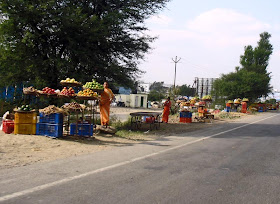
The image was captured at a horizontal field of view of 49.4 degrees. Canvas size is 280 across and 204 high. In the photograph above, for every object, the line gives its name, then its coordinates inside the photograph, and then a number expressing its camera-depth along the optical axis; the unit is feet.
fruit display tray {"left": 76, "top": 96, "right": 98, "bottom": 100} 37.29
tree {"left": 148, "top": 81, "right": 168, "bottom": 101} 243.01
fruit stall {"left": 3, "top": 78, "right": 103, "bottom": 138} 35.09
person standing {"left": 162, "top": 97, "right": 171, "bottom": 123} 65.72
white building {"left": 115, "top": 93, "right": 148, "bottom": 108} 178.28
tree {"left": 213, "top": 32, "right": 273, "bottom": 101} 183.83
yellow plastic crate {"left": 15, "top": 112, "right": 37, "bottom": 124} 35.32
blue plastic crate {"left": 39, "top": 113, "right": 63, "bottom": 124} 34.76
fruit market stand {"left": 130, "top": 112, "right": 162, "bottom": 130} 48.45
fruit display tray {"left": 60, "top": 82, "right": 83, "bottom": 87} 39.42
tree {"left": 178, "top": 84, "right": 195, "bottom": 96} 355.36
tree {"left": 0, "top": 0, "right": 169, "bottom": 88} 45.21
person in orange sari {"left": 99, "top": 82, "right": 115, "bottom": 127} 42.63
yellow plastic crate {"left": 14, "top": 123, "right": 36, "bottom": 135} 35.45
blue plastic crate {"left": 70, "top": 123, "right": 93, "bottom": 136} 37.22
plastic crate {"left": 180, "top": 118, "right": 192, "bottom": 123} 73.00
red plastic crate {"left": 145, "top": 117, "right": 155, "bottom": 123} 55.97
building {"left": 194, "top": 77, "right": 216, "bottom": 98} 257.75
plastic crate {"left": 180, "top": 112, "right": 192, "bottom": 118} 73.09
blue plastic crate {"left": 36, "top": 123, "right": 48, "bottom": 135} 35.47
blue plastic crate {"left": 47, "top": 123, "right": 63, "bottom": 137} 34.94
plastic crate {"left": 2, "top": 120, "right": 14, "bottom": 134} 36.58
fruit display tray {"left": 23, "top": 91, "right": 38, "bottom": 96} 37.40
